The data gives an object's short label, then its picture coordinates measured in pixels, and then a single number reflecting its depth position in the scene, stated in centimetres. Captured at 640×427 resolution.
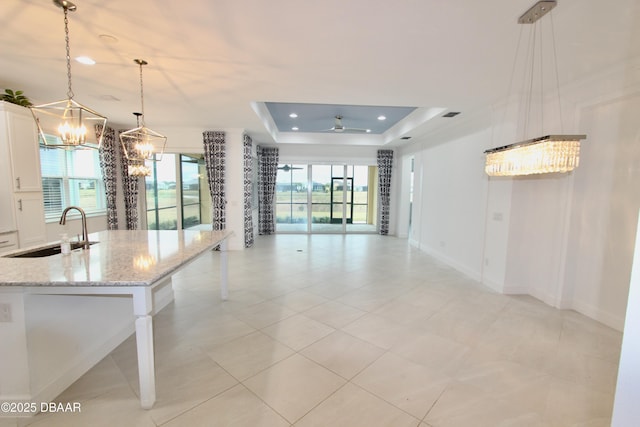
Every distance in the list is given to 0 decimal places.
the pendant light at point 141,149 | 305
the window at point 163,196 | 638
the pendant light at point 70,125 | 188
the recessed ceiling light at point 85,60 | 271
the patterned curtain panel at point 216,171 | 573
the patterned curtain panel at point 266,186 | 764
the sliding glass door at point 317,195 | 808
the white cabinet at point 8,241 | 332
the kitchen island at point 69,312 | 163
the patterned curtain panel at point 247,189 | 602
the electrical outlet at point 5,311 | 163
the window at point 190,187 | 665
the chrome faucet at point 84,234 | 222
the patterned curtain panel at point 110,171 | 554
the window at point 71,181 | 453
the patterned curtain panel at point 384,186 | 775
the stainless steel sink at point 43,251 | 219
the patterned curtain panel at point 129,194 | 594
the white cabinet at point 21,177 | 338
